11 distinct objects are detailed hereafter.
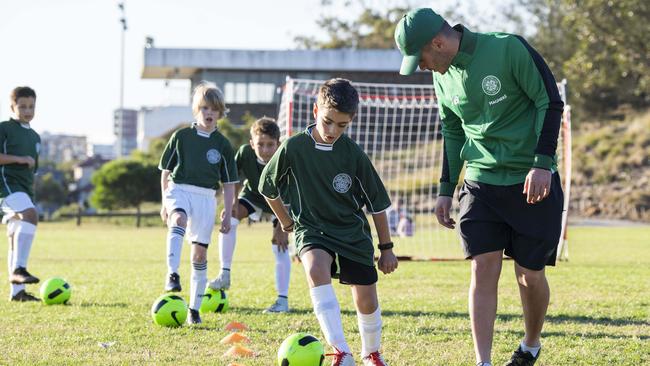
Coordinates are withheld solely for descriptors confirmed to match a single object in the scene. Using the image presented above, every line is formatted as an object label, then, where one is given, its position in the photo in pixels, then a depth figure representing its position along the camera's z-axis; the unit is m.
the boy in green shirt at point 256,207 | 7.74
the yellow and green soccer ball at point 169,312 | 6.46
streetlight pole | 55.91
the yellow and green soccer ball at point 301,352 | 4.69
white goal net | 21.42
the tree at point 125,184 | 42.94
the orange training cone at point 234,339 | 5.75
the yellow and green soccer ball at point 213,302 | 7.46
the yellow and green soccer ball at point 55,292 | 8.01
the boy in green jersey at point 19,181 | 8.48
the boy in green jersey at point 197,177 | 7.21
